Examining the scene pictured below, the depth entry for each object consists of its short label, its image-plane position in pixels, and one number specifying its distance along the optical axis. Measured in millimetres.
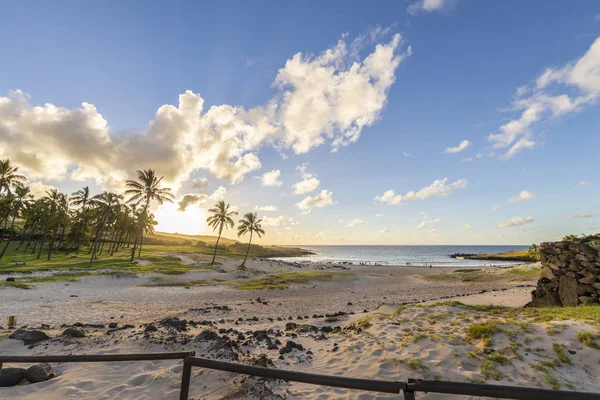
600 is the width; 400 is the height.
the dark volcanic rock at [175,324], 11883
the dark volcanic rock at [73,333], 10465
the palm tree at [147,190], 48722
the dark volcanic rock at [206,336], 9594
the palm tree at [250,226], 66438
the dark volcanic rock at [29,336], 9891
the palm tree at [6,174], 48781
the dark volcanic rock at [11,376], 6887
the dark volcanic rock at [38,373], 7023
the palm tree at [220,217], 64000
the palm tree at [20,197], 56819
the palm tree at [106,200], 50075
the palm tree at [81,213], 60656
